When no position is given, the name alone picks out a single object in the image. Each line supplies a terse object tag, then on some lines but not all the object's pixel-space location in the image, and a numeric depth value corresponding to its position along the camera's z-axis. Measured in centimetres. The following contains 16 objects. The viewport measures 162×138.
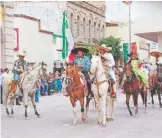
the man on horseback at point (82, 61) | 1349
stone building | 4760
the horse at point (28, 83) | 1527
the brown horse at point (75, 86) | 1322
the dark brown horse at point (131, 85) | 1488
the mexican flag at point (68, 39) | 2652
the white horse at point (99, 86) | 1274
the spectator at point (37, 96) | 2291
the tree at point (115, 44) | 5613
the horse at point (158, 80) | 1870
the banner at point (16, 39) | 3097
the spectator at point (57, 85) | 3191
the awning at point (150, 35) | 3150
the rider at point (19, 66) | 1546
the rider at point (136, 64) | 1495
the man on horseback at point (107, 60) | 1331
